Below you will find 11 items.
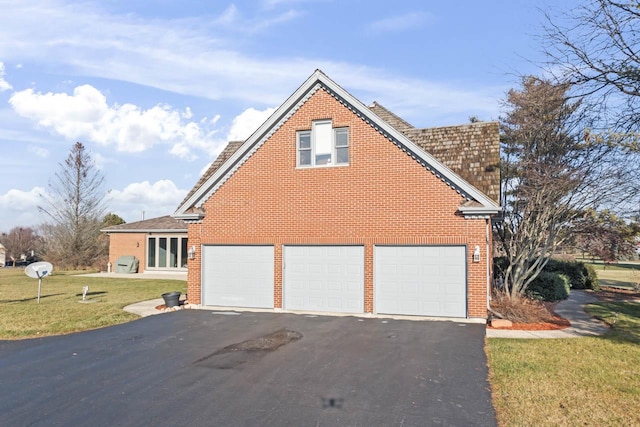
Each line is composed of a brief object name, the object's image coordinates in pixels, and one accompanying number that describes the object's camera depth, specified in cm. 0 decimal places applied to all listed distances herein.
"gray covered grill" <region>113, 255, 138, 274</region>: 3228
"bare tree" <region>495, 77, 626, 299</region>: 1565
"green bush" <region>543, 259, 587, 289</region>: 2518
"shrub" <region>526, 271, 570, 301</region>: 1861
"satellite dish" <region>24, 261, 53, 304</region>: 1800
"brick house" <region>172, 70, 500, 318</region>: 1387
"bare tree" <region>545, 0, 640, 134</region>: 953
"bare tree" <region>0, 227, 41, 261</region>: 4797
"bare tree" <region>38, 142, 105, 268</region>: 4091
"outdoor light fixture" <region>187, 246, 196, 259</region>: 1662
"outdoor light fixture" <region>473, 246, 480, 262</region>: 1337
